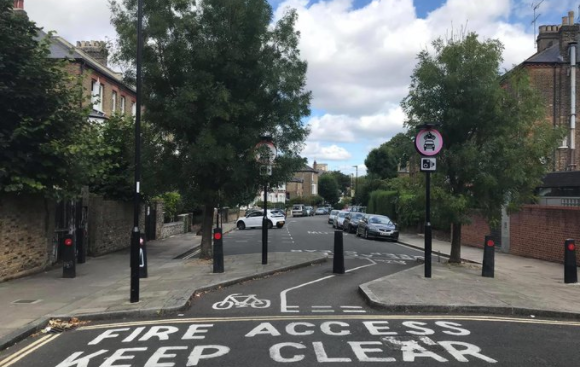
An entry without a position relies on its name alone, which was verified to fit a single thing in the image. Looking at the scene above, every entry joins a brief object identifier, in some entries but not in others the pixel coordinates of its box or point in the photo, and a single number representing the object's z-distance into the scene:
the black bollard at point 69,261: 11.80
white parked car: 40.28
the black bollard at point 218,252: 12.51
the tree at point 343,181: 141.50
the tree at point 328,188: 118.12
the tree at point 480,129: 13.32
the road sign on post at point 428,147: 11.84
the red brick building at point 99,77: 26.11
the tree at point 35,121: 11.05
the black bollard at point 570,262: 11.96
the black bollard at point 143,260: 10.85
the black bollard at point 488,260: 12.38
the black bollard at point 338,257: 12.68
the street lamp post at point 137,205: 8.46
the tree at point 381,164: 61.22
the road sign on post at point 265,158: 13.73
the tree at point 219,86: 13.59
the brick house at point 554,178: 17.12
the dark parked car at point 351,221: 34.06
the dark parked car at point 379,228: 27.80
